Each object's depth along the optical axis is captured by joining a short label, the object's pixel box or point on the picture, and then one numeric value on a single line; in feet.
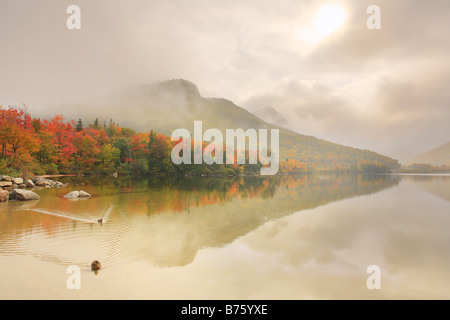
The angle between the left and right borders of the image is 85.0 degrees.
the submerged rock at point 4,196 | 59.98
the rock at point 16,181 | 94.43
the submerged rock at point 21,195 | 61.82
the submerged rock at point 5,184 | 84.33
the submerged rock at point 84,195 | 70.74
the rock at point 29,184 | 95.63
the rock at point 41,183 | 100.83
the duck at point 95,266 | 23.93
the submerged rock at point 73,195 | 67.88
